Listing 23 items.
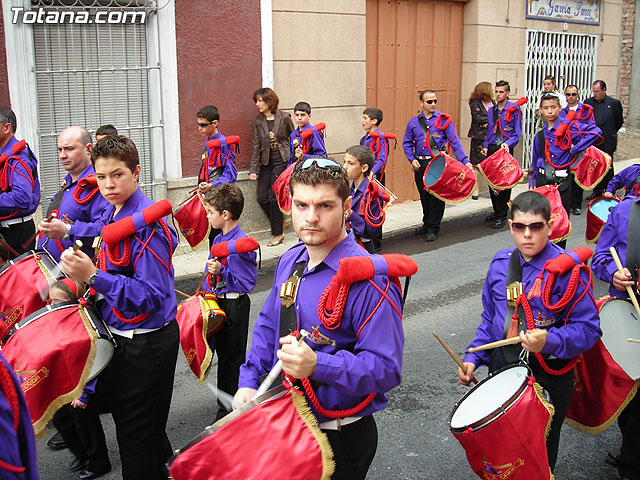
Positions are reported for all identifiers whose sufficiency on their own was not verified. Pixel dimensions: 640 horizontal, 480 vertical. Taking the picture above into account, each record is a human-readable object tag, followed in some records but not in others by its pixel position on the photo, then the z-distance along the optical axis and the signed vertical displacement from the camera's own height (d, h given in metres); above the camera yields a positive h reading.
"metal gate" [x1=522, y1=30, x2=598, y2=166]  15.84 +0.81
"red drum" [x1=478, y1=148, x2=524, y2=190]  10.76 -0.98
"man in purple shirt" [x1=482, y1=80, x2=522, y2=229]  12.04 -0.48
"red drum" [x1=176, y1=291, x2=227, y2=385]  4.99 -1.50
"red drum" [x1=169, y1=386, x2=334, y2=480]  2.62 -1.21
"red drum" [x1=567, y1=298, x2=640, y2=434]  4.21 -1.54
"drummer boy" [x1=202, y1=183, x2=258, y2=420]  5.38 -1.44
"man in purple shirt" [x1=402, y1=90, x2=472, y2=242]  10.86 -0.56
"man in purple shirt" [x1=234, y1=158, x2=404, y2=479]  2.79 -0.89
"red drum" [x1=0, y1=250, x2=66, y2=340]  4.68 -1.12
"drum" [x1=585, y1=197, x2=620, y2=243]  6.54 -0.98
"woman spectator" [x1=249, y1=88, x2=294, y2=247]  10.73 -0.59
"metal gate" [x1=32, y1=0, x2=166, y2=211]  9.20 +0.34
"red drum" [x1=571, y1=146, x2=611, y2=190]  9.71 -0.87
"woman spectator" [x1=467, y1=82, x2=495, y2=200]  12.91 -0.11
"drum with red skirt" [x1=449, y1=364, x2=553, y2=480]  3.48 -1.53
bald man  5.16 -0.72
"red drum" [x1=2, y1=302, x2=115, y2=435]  3.71 -1.24
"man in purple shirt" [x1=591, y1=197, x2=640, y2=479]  4.46 -1.04
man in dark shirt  14.44 -0.26
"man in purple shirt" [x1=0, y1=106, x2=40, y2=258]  6.69 -0.74
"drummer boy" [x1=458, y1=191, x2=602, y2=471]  3.86 -1.14
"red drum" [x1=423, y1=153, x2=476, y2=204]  9.91 -1.04
